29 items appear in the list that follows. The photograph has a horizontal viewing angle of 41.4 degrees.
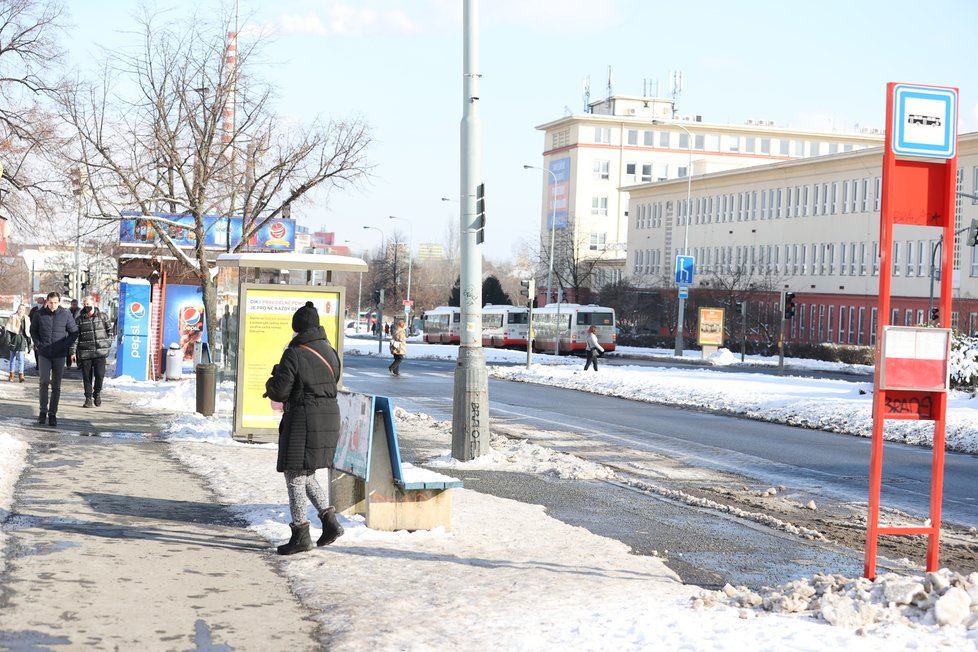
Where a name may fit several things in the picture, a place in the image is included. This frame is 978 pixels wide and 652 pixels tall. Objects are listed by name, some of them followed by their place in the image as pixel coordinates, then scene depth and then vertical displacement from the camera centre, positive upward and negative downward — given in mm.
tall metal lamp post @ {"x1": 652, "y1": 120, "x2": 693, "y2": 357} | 66188 -1160
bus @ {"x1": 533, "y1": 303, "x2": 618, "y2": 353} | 69750 -1167
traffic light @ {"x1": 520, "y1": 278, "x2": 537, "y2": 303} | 42647 +450
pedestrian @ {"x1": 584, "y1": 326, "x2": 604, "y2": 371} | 41750 -1432
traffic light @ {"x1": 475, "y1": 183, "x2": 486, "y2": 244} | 14312 +938
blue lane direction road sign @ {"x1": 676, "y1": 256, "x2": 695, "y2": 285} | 64625 +1891
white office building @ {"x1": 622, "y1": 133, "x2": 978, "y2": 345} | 73312 +4643
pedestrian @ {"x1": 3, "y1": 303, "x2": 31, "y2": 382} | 27906 -1282
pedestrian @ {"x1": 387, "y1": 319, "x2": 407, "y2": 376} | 39031 -1548
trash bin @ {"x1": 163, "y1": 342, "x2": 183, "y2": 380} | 29469 -1689
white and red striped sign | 7305 -253
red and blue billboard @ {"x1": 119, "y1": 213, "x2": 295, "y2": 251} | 31500 +1427
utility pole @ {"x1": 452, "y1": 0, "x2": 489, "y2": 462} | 14273 +463
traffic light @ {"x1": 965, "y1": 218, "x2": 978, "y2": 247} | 43359 +2761
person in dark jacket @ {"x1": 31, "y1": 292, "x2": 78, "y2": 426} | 17344 -801
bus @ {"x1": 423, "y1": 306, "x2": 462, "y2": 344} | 83062 -1772
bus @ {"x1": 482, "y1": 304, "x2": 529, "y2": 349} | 77438 -1579
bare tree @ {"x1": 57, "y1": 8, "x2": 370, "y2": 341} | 26703 +2865
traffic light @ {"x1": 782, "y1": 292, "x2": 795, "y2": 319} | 45969 +167
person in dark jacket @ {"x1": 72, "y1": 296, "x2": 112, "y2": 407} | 21141 -1032
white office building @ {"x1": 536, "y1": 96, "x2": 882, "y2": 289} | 124000 +14890
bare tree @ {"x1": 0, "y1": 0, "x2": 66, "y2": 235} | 27078 +3291
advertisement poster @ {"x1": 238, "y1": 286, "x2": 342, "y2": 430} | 15828 -473
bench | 9539 -1429
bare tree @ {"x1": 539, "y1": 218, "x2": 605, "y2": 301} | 99000 +3131
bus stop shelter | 15711 -348
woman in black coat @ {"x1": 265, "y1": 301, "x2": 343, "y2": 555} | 8914 -917
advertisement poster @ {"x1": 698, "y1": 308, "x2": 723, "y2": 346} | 58688 -918
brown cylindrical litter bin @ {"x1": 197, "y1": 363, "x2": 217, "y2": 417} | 19297 -1460
